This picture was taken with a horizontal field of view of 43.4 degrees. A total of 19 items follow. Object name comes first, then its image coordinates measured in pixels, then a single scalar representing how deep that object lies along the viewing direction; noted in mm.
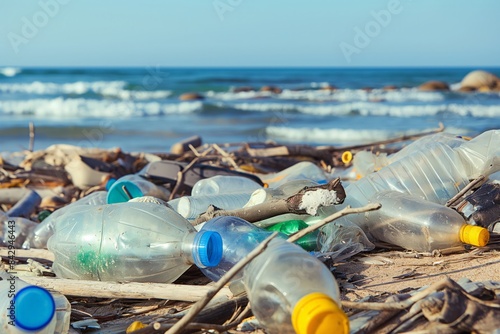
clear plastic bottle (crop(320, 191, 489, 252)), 2373
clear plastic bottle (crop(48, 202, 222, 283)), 2131
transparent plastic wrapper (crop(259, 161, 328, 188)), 3791
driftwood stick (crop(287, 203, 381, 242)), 1572
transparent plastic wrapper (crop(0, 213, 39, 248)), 3205
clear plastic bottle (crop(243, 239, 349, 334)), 1366
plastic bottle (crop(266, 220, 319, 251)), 2389
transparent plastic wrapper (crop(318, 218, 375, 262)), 2398
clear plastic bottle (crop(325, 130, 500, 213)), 2750
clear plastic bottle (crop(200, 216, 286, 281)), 2107
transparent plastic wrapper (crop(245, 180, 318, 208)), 2627
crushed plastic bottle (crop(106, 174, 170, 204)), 3242
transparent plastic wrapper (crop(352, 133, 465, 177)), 3055
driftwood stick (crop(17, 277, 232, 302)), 2014
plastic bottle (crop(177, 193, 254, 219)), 2830
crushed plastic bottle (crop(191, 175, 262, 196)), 3357
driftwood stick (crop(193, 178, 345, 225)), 2290
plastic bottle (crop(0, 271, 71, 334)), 1538
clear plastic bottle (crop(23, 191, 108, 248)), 3156
